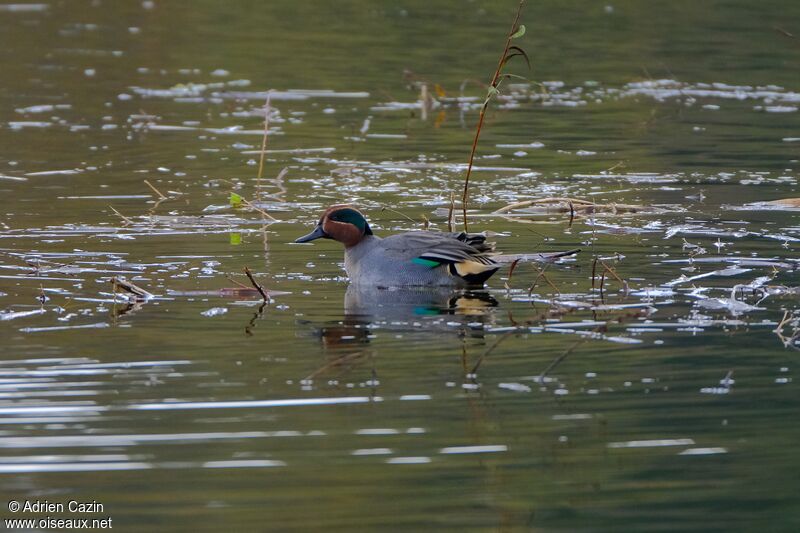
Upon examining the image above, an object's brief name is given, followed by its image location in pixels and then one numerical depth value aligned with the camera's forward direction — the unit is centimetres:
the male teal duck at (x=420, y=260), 2095
